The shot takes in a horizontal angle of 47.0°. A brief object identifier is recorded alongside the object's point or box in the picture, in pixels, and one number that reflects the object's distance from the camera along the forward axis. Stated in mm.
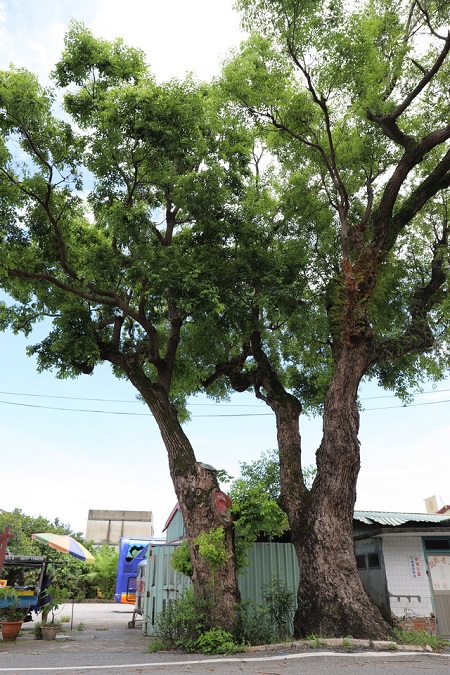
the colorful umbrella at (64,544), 13594
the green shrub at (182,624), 9156
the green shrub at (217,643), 8641
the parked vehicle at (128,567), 23156
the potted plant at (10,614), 10930
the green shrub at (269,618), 9430
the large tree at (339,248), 10102
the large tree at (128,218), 10719
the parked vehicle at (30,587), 13492
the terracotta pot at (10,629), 11172
